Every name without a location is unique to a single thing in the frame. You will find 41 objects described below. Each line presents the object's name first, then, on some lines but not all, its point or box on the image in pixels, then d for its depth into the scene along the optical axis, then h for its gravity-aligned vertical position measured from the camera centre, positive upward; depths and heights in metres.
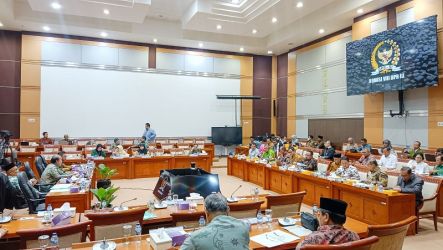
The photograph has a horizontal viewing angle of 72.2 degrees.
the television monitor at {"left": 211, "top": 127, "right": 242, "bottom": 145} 14.03 -0.29
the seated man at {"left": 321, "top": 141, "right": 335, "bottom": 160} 8.90 -0.71
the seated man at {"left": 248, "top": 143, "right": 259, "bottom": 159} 9.48 -0.71
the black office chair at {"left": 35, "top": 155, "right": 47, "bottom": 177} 6.94 -0.83
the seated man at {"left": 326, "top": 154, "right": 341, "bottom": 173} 6.66 -0.80
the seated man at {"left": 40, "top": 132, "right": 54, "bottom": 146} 10.77 -0.42
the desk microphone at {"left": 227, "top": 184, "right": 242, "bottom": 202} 4.06 -0.95
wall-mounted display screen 7.58 +1.95
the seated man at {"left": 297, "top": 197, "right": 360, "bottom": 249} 2.19 -0.74
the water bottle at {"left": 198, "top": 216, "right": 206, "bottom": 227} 2.94 -0.90
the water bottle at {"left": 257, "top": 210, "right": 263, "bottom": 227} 3.14 -0.95
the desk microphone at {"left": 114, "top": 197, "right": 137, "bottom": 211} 3.65 -0.97
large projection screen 11.80 +1.09
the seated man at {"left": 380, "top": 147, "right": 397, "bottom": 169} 7.44 -0.76
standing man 11.87 -0.21
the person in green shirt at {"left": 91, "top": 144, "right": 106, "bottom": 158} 8.93 -0.70
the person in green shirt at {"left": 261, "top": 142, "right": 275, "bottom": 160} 8.71 -0.71
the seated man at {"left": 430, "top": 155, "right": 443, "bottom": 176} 6.03 -0.78
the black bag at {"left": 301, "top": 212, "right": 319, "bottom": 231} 2.94 -0.91
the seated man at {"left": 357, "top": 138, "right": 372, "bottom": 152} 9.08 -0.48
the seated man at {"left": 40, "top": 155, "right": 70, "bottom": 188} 5.89 -0.93
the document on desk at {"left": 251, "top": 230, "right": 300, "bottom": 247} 2.62 -0.98
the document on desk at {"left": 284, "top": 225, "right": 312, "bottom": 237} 2.87 -0.98
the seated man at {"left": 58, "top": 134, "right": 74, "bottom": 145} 11.09 -0.47
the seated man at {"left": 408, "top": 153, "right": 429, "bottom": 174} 6.47 -0.79
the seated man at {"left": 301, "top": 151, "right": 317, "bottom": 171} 7.10 -0.80
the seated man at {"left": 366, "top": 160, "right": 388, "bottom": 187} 5.32 -0.83
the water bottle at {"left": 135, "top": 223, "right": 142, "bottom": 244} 2.76 -0.92
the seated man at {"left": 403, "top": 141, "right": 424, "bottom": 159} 7.40 -0.53
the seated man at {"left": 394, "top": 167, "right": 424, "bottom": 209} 4.80 -0.90
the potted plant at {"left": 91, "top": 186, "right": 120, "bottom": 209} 3.58 -0.79
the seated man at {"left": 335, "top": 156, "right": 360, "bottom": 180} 5.91 -0.82
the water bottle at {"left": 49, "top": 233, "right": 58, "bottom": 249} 2.35 -0.87
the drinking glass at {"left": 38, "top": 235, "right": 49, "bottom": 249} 2.32 -0.86
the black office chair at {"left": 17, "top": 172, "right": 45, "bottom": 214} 4.61 -1.05
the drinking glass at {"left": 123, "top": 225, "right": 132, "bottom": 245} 2.62 -0.94
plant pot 6.28 -1.14
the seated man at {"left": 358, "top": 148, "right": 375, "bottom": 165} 7.62 -0.71
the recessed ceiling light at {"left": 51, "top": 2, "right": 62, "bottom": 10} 9.76 +4.00
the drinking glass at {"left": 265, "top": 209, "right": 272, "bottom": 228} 3.15 -0.94
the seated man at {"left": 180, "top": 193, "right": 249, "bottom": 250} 1.92 -0.68
